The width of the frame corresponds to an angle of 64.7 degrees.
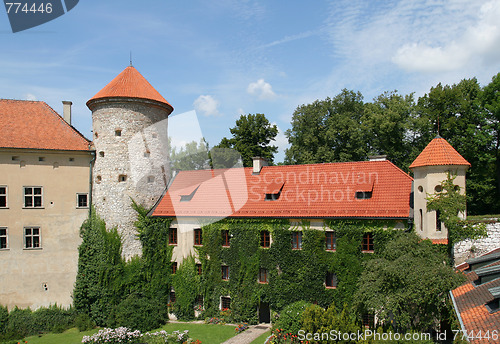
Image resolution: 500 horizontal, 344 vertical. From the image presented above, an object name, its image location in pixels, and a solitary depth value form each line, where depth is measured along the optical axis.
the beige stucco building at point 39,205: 25.41
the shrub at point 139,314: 24.33
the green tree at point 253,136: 46.00
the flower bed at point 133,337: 21.22
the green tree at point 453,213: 19.31
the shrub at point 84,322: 25.08
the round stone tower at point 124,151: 26.45
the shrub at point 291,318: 19.73
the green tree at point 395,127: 35.47
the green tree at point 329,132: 39.47
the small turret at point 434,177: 19.80
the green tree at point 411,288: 15.24
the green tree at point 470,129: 31.33
